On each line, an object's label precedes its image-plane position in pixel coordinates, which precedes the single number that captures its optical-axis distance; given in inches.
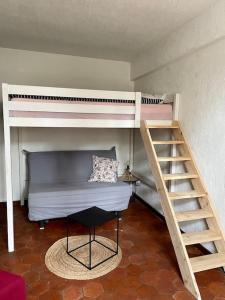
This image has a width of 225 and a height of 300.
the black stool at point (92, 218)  87.0
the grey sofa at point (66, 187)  115.6
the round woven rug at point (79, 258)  84.0
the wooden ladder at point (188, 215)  79.3
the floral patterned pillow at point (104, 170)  137.9
